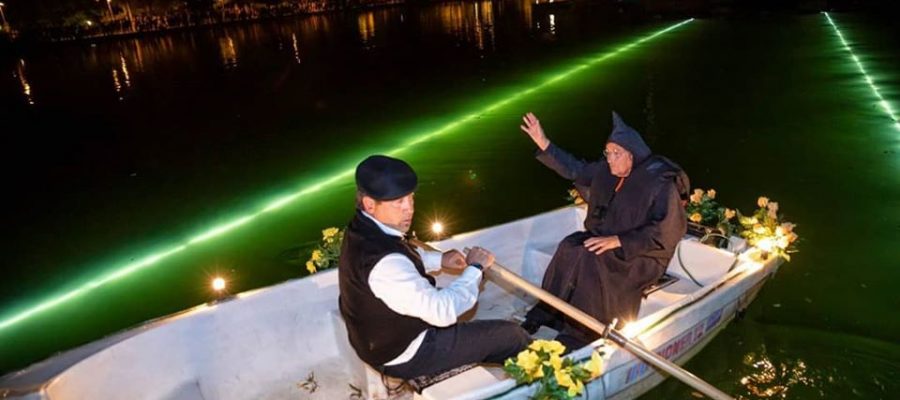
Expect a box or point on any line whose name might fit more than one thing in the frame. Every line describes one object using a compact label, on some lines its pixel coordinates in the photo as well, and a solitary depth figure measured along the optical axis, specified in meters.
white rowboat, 3.99
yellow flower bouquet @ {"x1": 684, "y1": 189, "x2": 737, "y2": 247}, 5.82
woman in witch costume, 4.88
